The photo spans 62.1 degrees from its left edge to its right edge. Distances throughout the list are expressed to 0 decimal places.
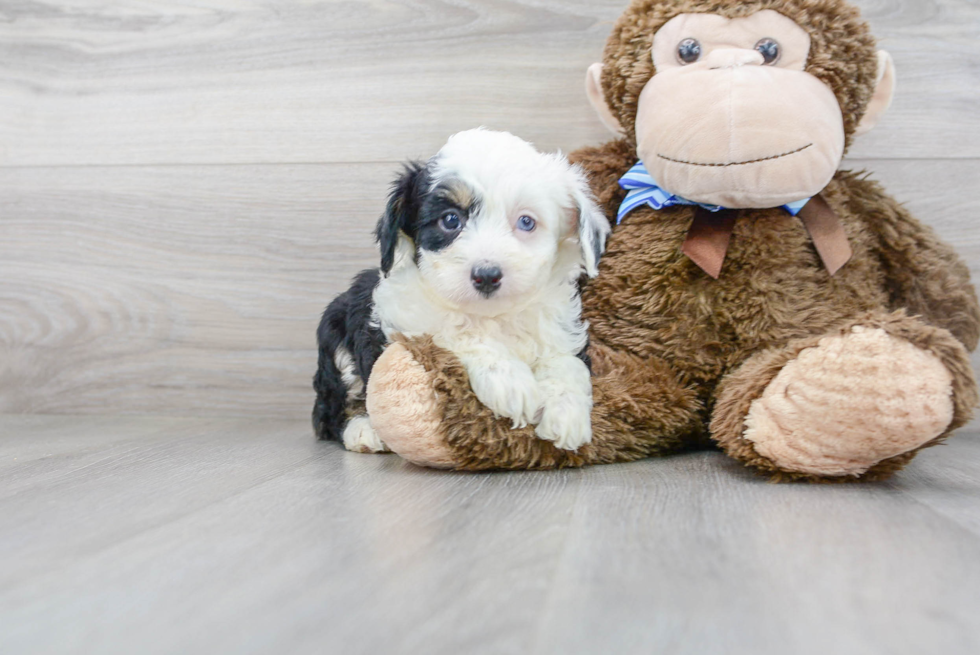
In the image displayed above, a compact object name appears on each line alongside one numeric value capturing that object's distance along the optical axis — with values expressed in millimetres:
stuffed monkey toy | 1175
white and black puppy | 1309
